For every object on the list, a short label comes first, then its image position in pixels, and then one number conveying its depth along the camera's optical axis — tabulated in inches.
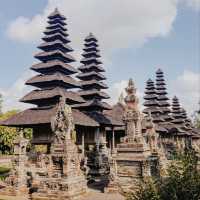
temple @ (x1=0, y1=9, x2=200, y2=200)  591.5
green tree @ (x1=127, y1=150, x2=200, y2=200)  272.7
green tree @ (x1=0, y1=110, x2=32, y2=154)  1824.6
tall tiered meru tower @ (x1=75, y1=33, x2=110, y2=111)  1298.0
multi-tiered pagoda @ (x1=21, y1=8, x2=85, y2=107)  1088.8
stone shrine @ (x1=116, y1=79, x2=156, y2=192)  597.0
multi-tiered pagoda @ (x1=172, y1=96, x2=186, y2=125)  2307.9
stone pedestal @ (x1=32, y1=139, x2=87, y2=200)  546.0
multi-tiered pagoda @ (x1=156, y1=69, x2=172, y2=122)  2121.8
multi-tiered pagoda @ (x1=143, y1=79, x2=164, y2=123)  1969.7
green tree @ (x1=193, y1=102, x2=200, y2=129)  3634.4
